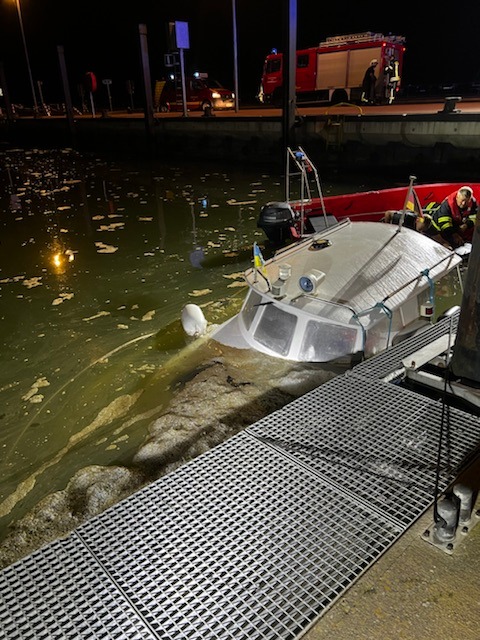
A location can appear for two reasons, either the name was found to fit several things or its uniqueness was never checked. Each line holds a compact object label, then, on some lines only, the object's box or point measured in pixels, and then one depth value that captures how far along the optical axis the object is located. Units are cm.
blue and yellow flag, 694
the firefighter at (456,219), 1060
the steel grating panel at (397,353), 488
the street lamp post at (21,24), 3944
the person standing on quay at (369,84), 2515
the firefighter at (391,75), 2559
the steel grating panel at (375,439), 333
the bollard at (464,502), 291
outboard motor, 1101
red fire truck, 2542
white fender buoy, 845
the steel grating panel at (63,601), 252
